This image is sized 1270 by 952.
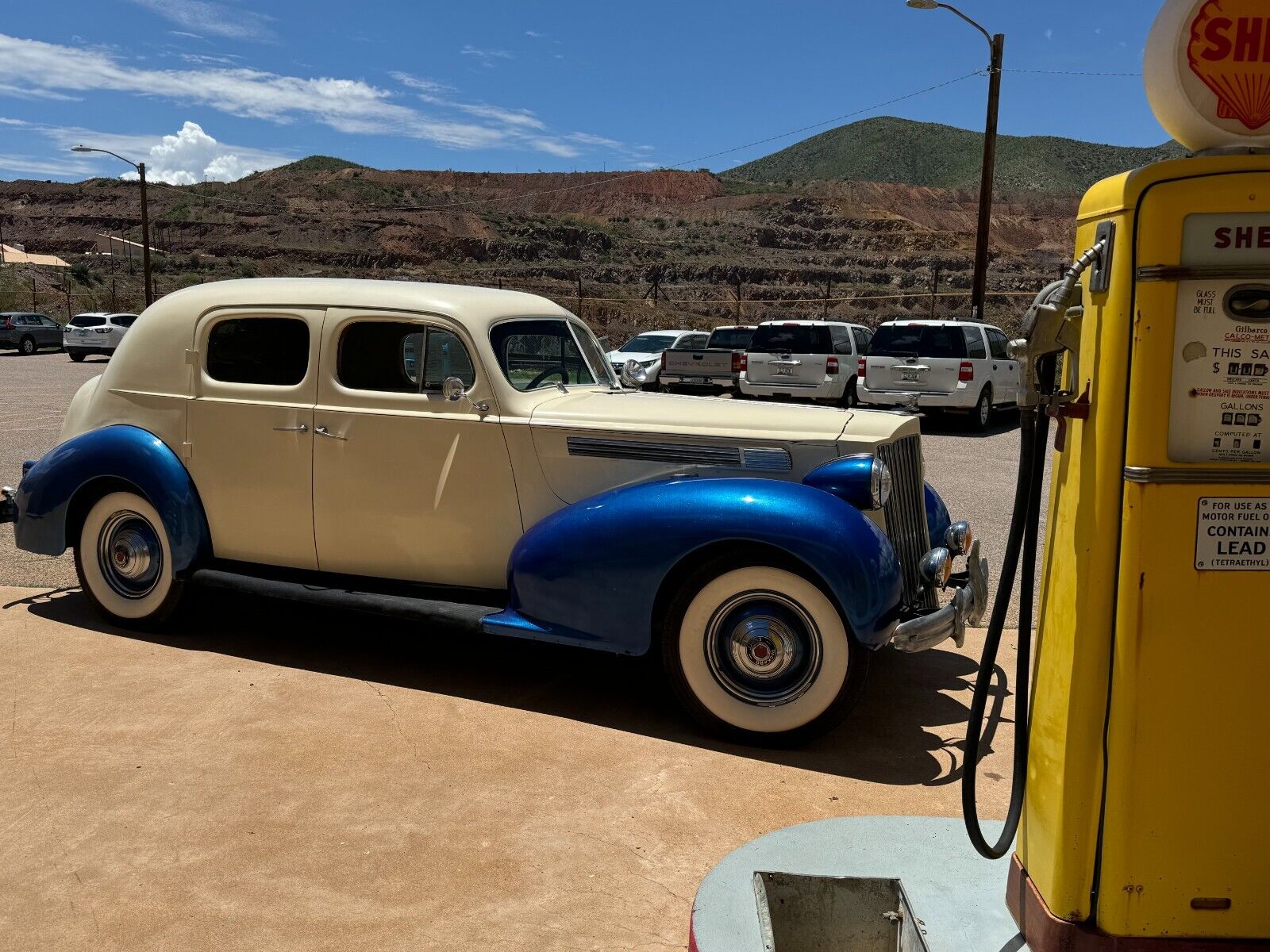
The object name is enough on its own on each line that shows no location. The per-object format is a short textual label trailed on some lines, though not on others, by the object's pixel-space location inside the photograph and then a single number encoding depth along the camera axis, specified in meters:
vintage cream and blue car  4.17
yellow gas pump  2.19
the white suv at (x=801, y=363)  17.33
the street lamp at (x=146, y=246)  33.43
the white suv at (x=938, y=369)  15.46
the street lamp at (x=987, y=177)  19.81
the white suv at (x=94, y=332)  28.98
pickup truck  19.77
